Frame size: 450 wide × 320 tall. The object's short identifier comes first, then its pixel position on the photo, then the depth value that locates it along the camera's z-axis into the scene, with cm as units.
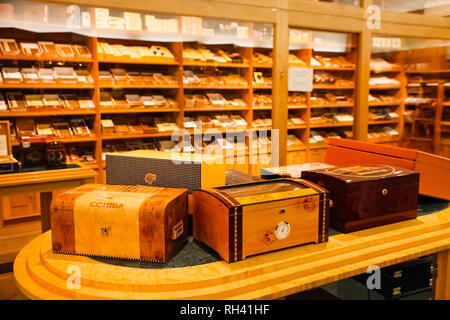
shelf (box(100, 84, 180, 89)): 434
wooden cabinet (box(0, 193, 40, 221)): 426
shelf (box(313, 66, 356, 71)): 478
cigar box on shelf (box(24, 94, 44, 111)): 409
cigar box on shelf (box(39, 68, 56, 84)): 411
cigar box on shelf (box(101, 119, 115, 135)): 434
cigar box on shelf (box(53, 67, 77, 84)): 416
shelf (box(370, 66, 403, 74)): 567
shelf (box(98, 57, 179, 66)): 429
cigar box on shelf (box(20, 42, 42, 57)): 407
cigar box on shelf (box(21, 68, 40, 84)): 404
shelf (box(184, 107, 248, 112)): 461
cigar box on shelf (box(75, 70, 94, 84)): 423
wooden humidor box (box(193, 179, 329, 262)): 137
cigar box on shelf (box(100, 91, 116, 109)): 432
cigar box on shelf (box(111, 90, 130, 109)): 436
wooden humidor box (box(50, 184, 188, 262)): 134
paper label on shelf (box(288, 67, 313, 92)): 409
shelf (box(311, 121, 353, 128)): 528
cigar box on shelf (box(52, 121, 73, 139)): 424
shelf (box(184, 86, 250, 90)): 458
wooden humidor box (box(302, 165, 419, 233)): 162
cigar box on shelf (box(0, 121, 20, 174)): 308
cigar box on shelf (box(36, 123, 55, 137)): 418
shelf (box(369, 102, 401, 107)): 565
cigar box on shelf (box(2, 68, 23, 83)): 395
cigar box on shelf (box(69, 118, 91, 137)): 430
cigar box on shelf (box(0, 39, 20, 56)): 396
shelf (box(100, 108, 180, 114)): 431
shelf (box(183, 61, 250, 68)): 457
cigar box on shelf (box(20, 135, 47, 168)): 322
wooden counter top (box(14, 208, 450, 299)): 126
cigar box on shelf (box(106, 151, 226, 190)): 158
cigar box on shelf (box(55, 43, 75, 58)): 417
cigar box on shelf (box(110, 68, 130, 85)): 437
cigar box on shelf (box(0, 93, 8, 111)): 401
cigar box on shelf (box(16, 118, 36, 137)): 411
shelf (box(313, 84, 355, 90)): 506
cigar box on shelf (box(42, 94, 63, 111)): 415
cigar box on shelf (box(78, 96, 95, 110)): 427
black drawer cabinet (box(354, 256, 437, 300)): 224
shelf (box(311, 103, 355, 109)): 509
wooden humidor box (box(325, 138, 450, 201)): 198
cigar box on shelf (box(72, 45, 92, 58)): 422
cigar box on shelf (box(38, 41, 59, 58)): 412
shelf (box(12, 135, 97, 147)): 406
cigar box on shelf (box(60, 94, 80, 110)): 422
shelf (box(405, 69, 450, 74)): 558
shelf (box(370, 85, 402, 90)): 565
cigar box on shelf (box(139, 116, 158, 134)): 452
